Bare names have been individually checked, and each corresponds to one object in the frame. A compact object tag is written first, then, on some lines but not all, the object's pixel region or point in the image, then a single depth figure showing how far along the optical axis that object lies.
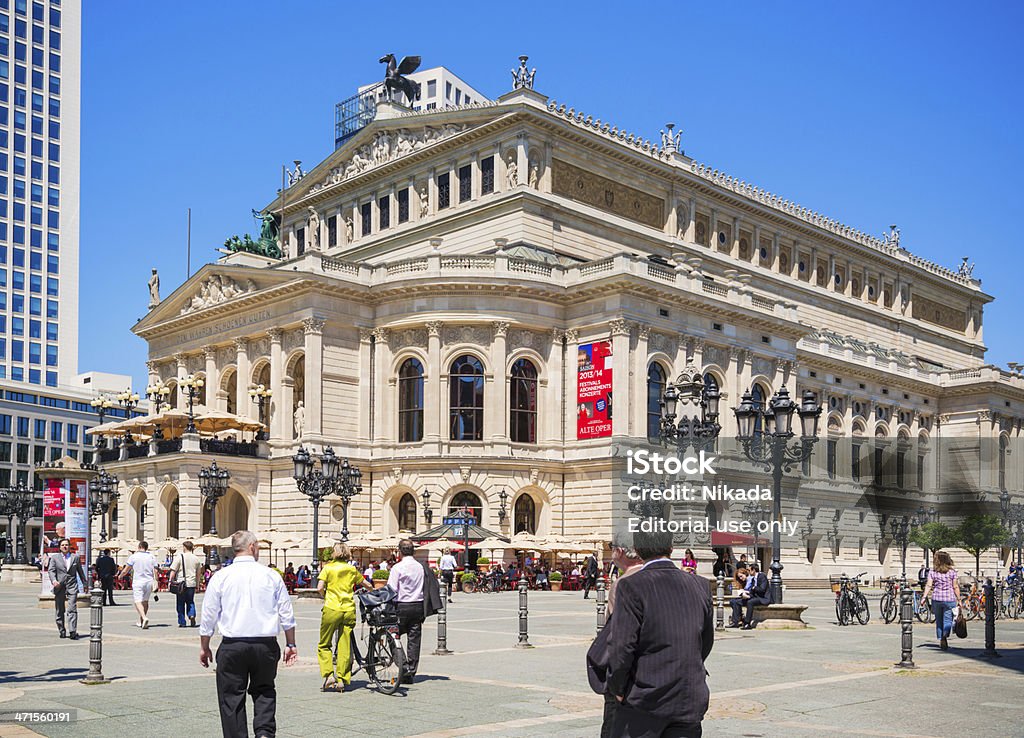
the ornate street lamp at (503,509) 59.06
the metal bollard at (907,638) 19.02
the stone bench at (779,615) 28.72
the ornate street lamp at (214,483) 49.56
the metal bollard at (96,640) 16.14
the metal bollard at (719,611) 26.24
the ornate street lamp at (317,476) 42.24
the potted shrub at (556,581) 54.47
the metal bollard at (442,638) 20.92
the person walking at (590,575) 46.83
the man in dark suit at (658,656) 7.57
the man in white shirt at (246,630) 10.52
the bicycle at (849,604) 30.41
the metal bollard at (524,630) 22.61
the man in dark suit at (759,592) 28.48
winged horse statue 79.94
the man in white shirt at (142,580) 27.00
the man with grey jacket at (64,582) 23.75
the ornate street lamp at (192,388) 59.03
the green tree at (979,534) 54.31
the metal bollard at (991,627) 21.42
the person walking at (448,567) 43.62
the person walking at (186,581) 27.19
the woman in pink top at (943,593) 21.98
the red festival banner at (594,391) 60.12
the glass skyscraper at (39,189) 124.81
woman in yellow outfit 15.96
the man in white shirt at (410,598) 16.73
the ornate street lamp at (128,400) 64.69
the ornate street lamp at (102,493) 58.44
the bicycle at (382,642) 16.09
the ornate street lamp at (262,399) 62.81
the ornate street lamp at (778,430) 27.94
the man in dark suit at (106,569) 34.44
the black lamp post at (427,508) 58.69
